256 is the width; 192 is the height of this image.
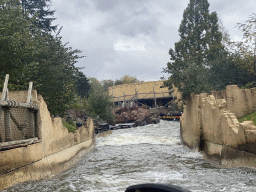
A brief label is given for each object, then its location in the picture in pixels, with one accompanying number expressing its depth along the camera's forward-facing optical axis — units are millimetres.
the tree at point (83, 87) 47812
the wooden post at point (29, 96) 7488
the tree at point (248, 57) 12116
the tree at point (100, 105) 37375
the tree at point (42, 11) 26609
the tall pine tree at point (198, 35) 33931
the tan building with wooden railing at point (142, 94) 51406
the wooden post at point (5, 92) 6455
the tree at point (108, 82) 85250
